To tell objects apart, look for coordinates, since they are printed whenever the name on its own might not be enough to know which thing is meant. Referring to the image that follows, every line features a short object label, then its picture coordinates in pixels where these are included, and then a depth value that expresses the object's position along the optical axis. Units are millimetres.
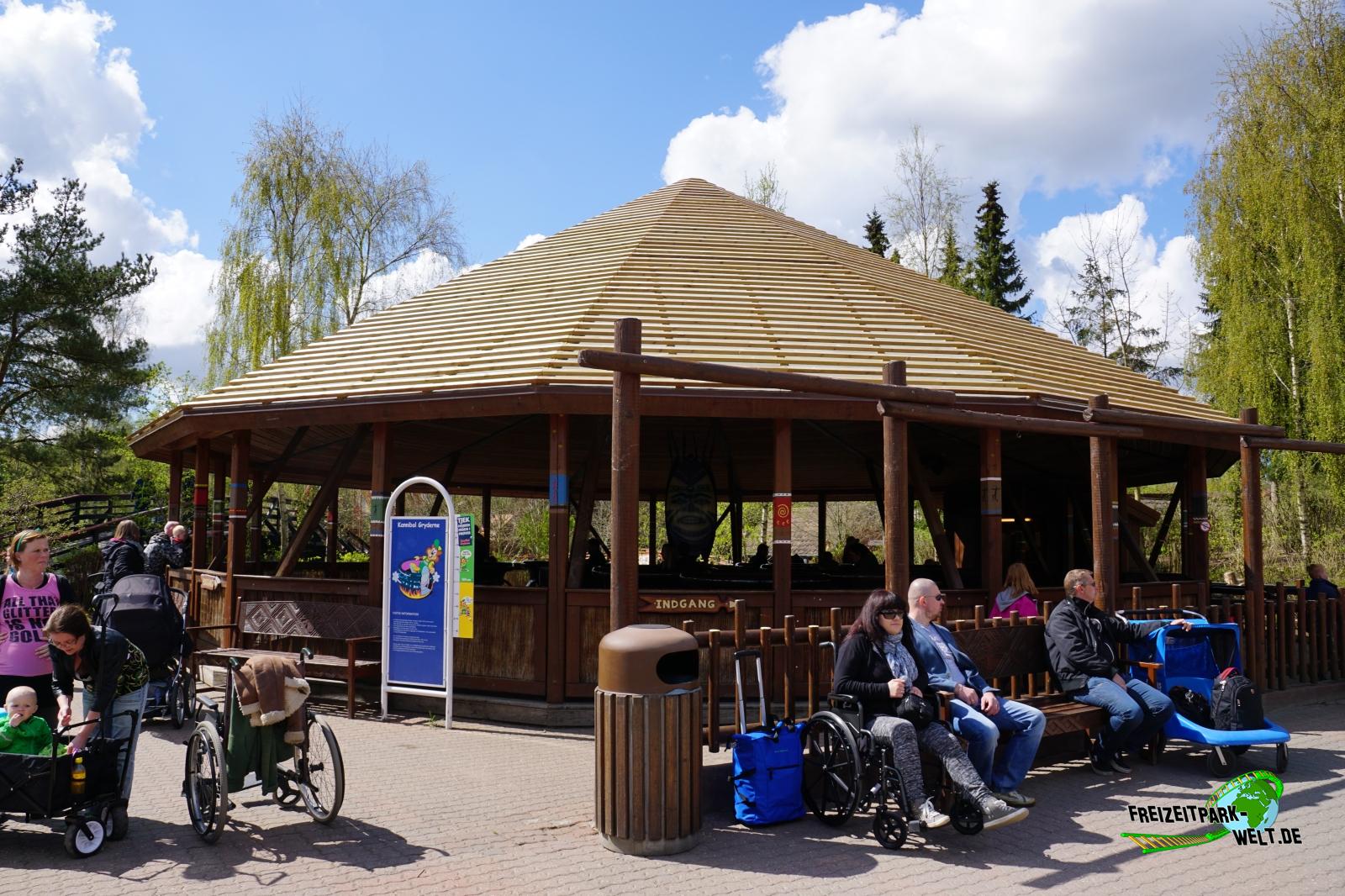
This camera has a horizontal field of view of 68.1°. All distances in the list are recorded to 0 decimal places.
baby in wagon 5477
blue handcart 7406
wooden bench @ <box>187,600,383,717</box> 10008
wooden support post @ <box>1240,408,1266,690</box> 10555
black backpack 7285
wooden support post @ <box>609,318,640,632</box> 6484
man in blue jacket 6086
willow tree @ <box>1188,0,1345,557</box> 20922
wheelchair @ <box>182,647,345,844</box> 5641
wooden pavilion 9672
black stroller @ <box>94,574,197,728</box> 7500
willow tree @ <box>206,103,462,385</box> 27391
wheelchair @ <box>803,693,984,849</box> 5598
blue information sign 9469
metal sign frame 9266
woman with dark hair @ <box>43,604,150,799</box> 5418
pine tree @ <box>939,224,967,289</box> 36656
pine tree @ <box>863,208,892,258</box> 47250
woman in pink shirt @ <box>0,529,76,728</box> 5840
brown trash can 5453
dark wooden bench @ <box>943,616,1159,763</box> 7172
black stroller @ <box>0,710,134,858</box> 5371
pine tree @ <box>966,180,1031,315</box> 41906
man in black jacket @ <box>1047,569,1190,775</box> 7262
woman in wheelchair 5559
